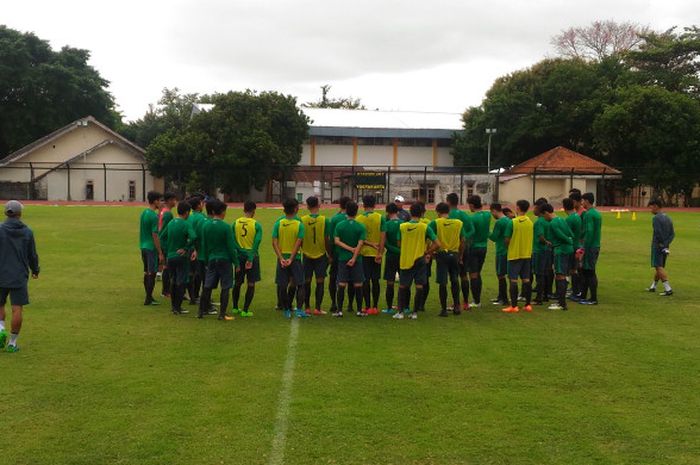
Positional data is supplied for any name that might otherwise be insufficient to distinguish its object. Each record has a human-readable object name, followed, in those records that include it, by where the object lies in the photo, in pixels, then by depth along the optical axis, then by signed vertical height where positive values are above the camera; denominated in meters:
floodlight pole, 57.09 +4.03
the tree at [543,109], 58.47 +7.51
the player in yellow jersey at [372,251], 10.91 -0.88
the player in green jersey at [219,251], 10.23 -0.86
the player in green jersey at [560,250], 11.62 -0.88
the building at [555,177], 53.34 +1.59
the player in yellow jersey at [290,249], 10.52 -0.83
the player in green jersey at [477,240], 11.58 -0.72
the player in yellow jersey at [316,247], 10.80 -0.82
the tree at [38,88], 61.03 +9.17
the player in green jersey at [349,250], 10.57 -0.83
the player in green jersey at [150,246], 11.70 -0.91
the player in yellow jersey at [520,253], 11.27 -0.90
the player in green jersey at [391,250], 11.04 -0.87
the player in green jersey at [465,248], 11.45 -0.85
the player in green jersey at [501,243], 11.55 -0.79
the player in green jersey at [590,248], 12.16 -0.86
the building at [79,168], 54.22 +1.79
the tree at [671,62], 54.94 +11.15
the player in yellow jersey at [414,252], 10.56 -0.85
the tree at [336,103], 97.62 +12.88
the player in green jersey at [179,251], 10.84 -0.90
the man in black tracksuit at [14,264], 8.16 -0.86
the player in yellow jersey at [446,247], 10.92 -0.79
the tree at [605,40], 68.44 +15.79
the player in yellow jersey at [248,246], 10.72 -0.81
